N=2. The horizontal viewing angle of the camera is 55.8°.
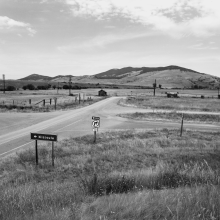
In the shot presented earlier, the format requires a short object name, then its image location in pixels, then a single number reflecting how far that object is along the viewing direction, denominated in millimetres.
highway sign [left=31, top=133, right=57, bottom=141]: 9859
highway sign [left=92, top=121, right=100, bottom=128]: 16047
